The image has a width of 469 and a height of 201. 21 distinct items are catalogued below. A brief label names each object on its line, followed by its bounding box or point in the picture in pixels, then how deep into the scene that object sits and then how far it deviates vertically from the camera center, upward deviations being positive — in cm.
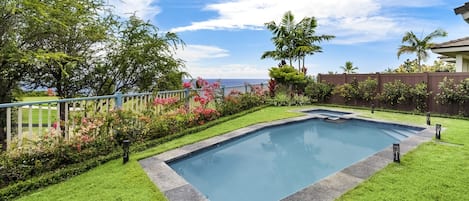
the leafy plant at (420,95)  998 +11
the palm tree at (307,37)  1661 +408
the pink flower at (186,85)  807 +31
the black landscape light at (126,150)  450 -105
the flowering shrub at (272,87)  1355 +47
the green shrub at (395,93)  1044 +19
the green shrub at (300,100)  1321 -22
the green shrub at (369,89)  1161 +38
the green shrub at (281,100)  1282 -23
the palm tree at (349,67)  2233 +273
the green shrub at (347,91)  1230 +29
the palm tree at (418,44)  1847 +415
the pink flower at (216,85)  891 +36
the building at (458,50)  948 +194
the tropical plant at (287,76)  1382 +114
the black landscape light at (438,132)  581 -81
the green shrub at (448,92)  905 +23
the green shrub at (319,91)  1340 +29
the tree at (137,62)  825 +109
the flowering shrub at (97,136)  379 -88
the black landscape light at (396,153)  422 -97
